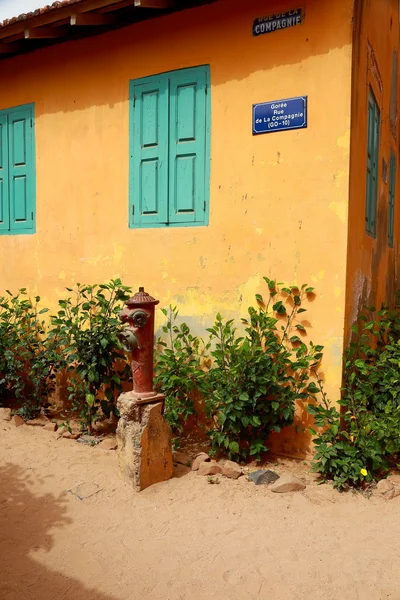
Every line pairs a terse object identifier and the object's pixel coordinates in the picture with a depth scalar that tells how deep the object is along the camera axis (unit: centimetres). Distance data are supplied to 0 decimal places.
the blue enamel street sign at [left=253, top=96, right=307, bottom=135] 435
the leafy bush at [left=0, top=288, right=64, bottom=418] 536
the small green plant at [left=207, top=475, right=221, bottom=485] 391
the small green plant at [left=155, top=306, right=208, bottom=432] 450
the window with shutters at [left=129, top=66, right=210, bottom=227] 485
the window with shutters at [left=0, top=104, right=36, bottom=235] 608
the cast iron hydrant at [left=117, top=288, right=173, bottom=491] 379
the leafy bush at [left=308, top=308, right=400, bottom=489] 384
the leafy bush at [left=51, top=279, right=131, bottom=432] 477
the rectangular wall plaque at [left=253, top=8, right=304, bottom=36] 432
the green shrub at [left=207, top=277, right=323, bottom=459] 414
